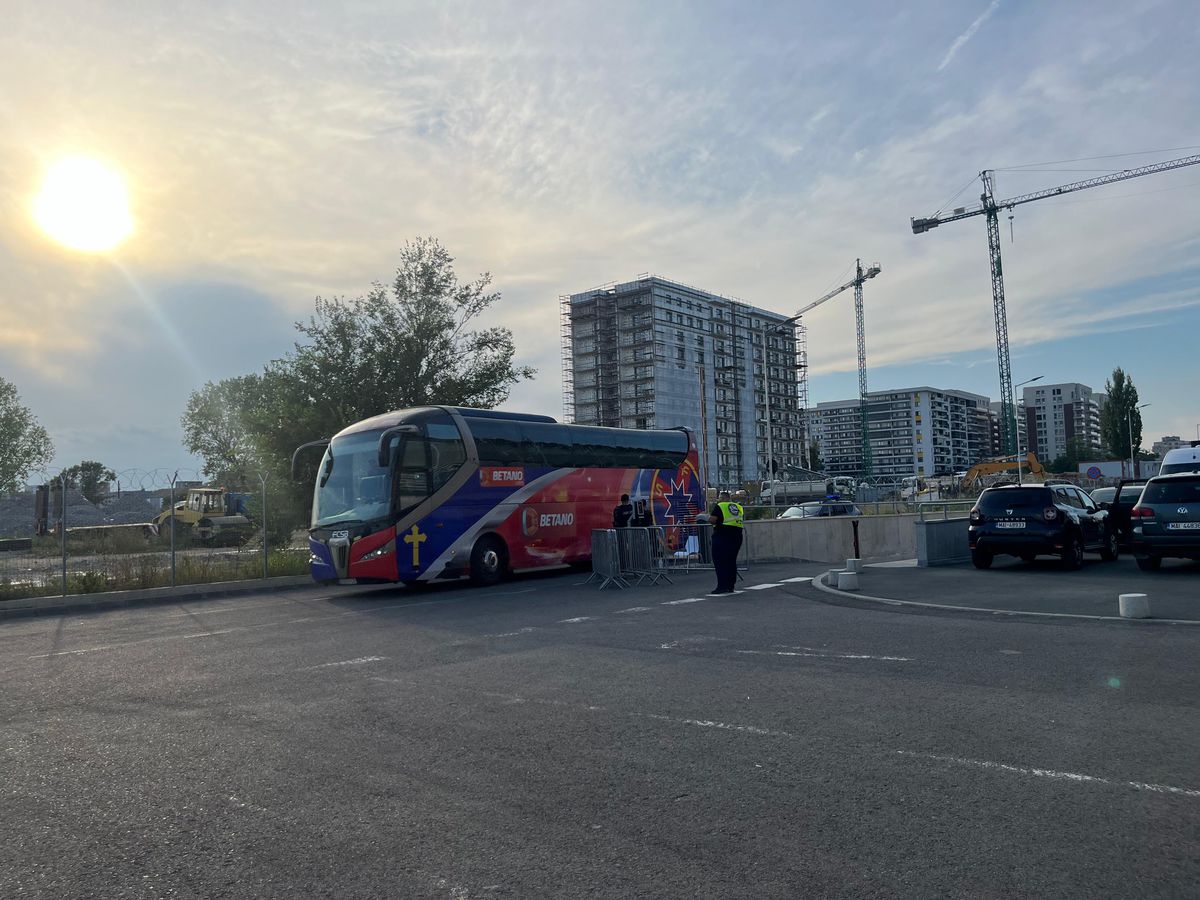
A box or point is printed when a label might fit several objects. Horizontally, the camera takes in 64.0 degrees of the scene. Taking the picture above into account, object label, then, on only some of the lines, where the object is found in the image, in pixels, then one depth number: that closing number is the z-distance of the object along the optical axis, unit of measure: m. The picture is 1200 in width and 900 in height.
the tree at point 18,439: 57.00
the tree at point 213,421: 74.38
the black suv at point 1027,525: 18.20
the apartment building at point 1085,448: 173.00
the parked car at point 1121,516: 20.98
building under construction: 129.50
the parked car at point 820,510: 34.03
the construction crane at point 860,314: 136.12
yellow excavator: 58.41
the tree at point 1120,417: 107.31
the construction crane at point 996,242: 98.81
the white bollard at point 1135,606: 11.00
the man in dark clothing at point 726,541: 16.28
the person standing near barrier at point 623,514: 19.89
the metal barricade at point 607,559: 18.61
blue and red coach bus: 18.47
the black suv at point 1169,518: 16.64
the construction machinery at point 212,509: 44.81
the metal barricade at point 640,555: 18.91
